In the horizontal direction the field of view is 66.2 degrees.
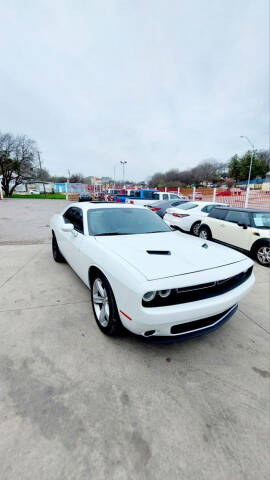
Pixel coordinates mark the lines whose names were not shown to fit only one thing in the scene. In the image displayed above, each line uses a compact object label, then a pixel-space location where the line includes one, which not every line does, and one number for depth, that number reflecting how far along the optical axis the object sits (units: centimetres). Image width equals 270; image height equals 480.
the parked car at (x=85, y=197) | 2551
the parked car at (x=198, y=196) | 1927
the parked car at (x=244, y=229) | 502
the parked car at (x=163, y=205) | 975
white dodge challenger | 177
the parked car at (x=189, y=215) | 767
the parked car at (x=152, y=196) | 1408
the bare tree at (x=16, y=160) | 3272
